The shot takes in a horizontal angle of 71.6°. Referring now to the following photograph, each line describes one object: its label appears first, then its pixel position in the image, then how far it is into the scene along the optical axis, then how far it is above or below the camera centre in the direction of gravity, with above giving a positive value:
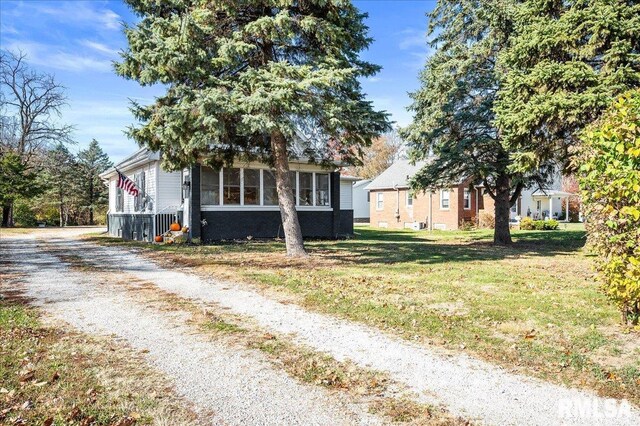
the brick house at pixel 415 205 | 29.70 +0.59
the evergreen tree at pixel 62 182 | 42.47 +3.23
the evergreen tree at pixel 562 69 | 11.18 +3.77
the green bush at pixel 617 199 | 4.44 +0.14
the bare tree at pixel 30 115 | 34.53 +8.06
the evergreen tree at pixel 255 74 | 10.05 +3.36
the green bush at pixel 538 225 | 27.33 -0.78
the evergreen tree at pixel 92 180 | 44.94 +3.52
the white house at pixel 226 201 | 17.09 +0.55
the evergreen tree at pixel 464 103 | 15.39 +3.97
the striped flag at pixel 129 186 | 18.59 +1.20
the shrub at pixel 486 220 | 28.47 -0.48
